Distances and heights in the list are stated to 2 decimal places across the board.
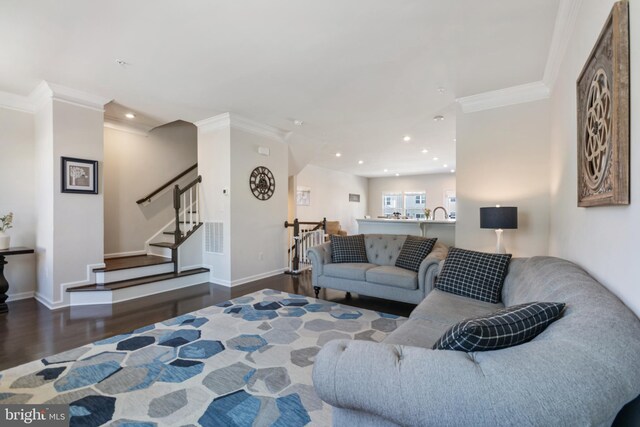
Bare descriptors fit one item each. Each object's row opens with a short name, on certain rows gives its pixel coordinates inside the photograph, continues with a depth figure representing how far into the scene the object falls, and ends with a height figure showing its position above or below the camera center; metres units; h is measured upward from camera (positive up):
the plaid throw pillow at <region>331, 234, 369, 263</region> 4.25 -0.52
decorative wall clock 5.18 +0.61
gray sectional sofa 0.78 -0.50
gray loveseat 3.42 -0.76
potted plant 3.55 -0.12
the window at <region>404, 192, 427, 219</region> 12.00 +0.45
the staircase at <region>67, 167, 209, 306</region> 3.83 -0.81
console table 3.46 -0.73
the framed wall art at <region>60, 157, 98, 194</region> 3.68 +0.56
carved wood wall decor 1.30 +0.51
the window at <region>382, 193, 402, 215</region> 12.68 +0.49
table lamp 3.22 -0.06
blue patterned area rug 1.77 -1.19
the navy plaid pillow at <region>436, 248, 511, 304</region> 2.52 -0.57
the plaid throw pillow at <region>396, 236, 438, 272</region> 3.72 -0.51
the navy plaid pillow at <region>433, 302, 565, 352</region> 1.03 -0.44
